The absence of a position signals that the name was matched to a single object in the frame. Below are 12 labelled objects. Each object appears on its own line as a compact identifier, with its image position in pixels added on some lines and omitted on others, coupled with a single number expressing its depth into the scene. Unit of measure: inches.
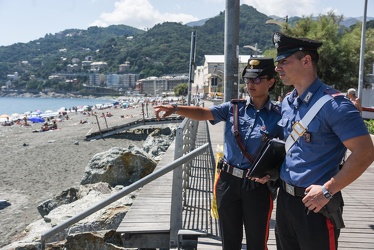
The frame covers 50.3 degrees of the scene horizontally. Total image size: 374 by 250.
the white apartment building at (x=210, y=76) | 3085.6
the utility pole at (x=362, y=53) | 610.2
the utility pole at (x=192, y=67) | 285.5
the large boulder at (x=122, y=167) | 420.8
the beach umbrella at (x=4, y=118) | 2267.6
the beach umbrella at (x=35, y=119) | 2100.5
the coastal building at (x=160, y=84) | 6569.9
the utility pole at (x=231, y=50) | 185.2
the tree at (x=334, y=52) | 1037.2
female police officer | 115.3
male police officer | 82.9
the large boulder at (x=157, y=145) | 590.6
